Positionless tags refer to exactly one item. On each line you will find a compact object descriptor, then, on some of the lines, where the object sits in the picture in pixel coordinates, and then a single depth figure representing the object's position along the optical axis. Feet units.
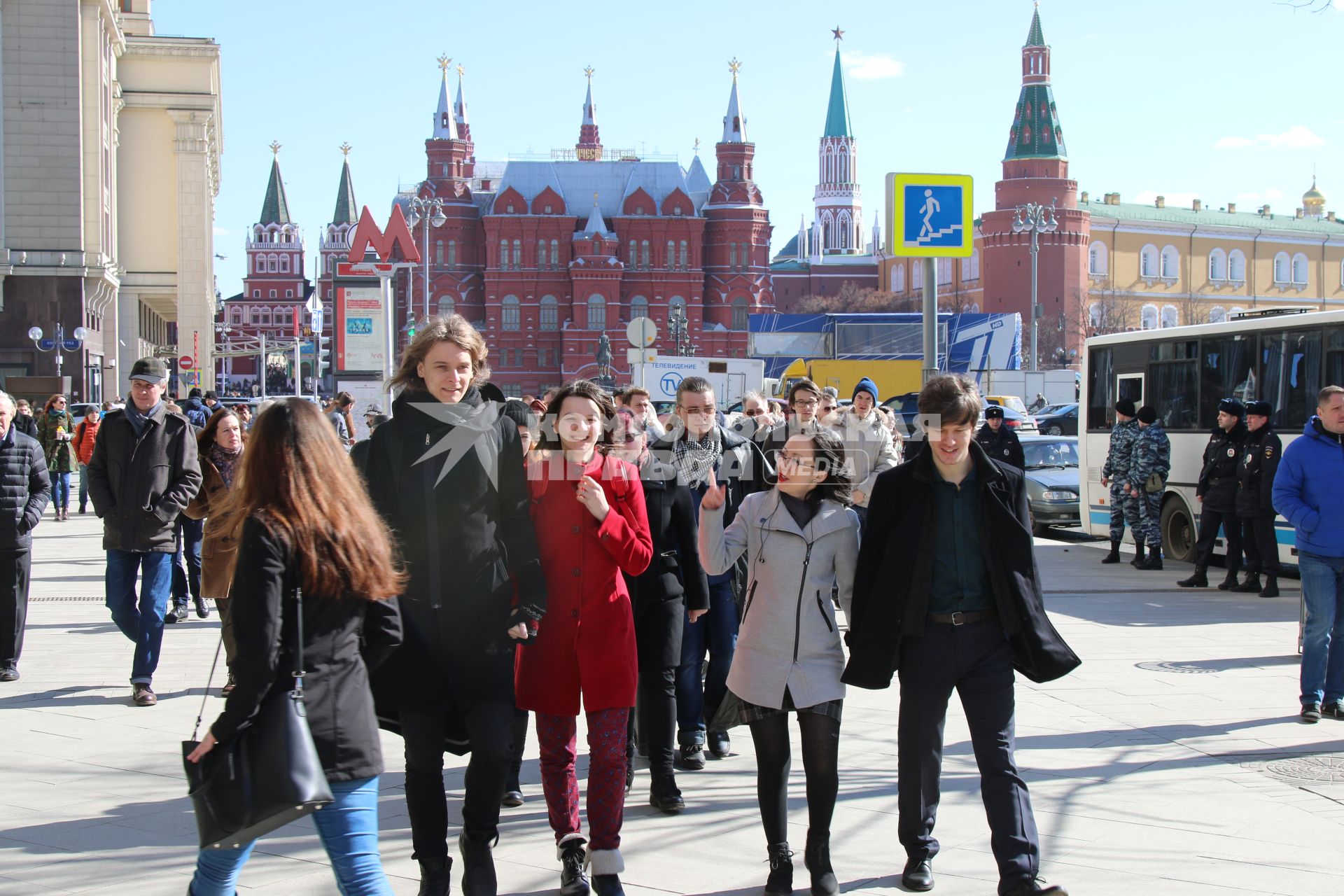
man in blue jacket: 23.48
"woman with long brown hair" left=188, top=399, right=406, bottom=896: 11.21
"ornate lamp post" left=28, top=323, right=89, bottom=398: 119.75
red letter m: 61.87
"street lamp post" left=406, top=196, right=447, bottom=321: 147.74
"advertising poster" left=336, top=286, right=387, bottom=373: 62.90
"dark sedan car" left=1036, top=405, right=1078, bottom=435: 140.56
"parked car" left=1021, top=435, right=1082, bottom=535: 61.52
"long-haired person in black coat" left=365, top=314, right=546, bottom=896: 13.99
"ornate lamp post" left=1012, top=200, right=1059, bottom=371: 178.62
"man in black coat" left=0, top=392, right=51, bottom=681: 26.61
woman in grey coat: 14.97
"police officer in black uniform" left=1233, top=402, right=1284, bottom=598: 38.93
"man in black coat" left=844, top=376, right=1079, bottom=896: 14.92
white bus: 42.98
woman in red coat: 15.10
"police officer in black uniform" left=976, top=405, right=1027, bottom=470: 43.86
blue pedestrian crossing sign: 29.37
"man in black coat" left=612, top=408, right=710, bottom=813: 18.34
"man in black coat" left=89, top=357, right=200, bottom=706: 25.20
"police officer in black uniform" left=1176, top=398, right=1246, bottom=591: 42.01
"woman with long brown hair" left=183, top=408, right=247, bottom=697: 28.17
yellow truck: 141.08
